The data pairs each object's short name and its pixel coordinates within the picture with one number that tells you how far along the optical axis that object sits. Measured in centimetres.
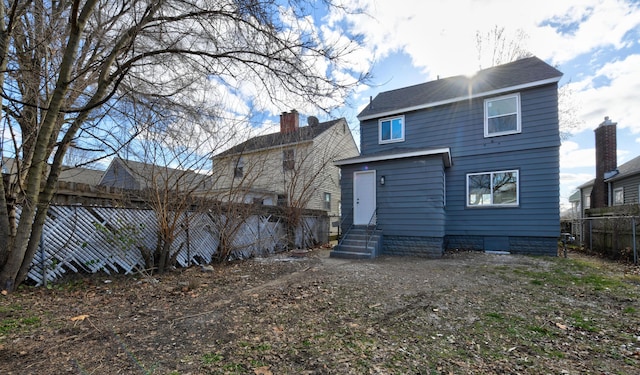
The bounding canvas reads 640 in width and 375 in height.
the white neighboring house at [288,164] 716
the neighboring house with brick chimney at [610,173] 1415
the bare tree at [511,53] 1623
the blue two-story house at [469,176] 899
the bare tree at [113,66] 405
